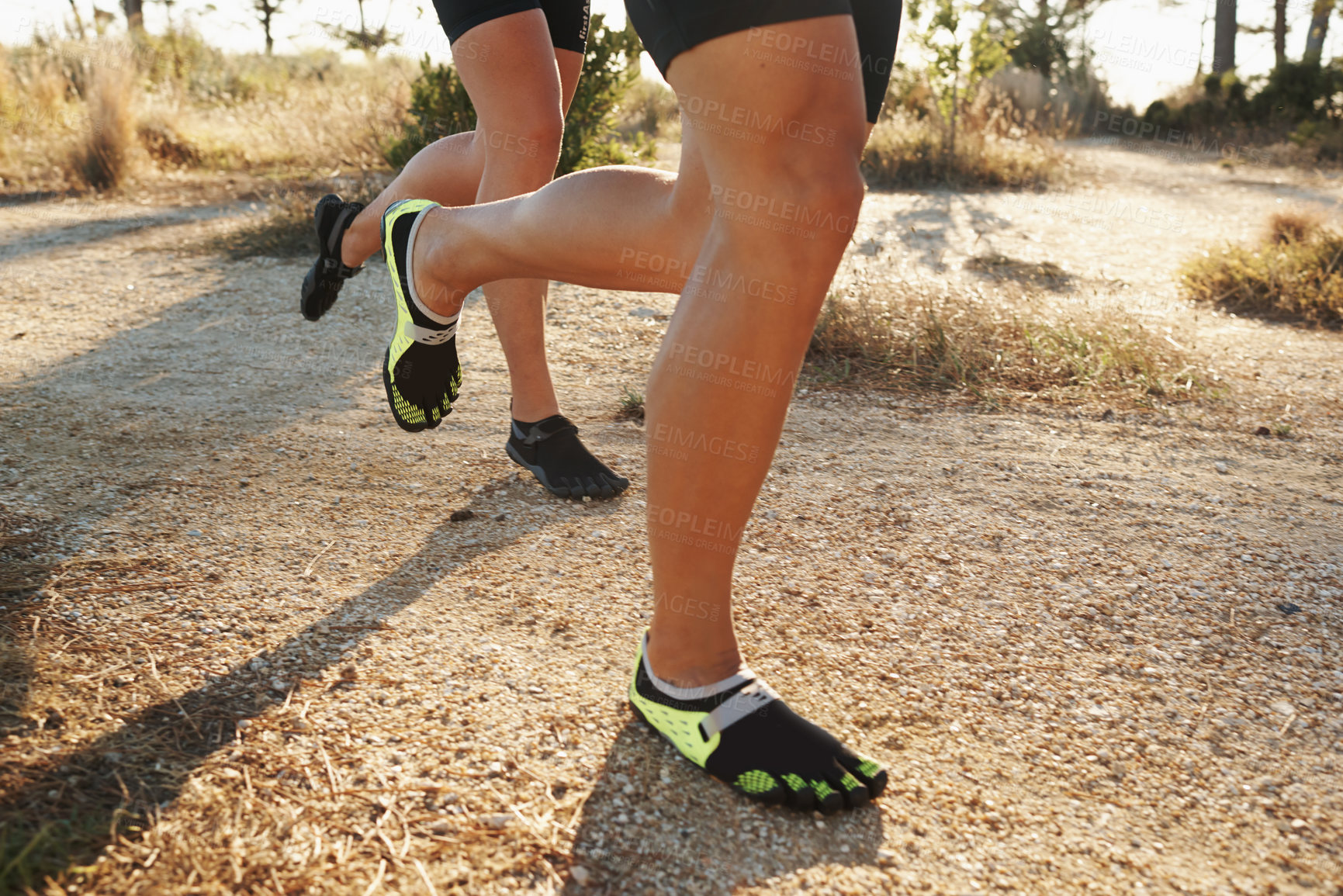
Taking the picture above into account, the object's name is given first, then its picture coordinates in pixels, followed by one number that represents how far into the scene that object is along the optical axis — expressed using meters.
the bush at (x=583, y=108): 5.49
